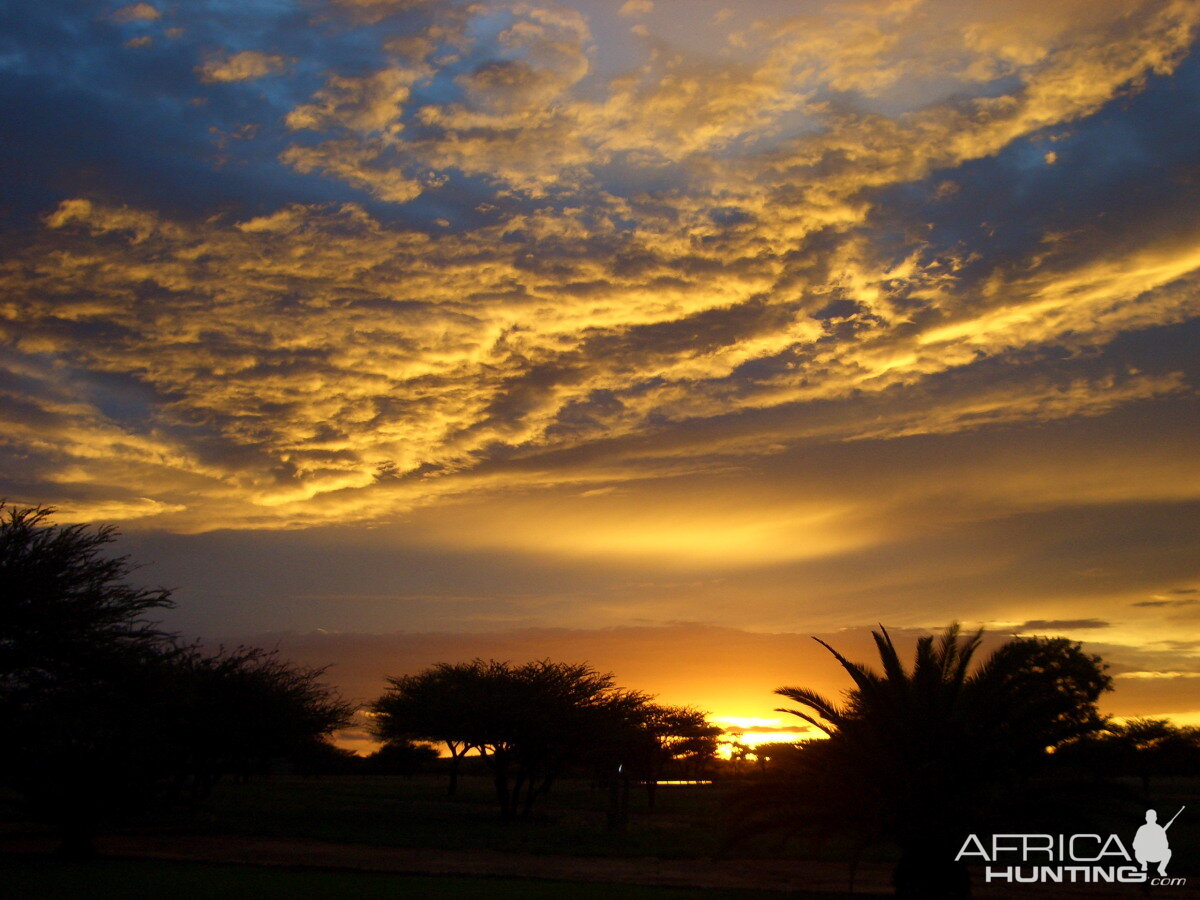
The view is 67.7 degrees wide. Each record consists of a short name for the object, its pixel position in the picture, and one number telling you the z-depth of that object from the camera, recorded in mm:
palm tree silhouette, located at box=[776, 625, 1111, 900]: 17078
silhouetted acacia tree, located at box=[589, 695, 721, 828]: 46312
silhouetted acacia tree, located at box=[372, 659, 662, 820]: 44719
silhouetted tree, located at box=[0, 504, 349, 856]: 21906
